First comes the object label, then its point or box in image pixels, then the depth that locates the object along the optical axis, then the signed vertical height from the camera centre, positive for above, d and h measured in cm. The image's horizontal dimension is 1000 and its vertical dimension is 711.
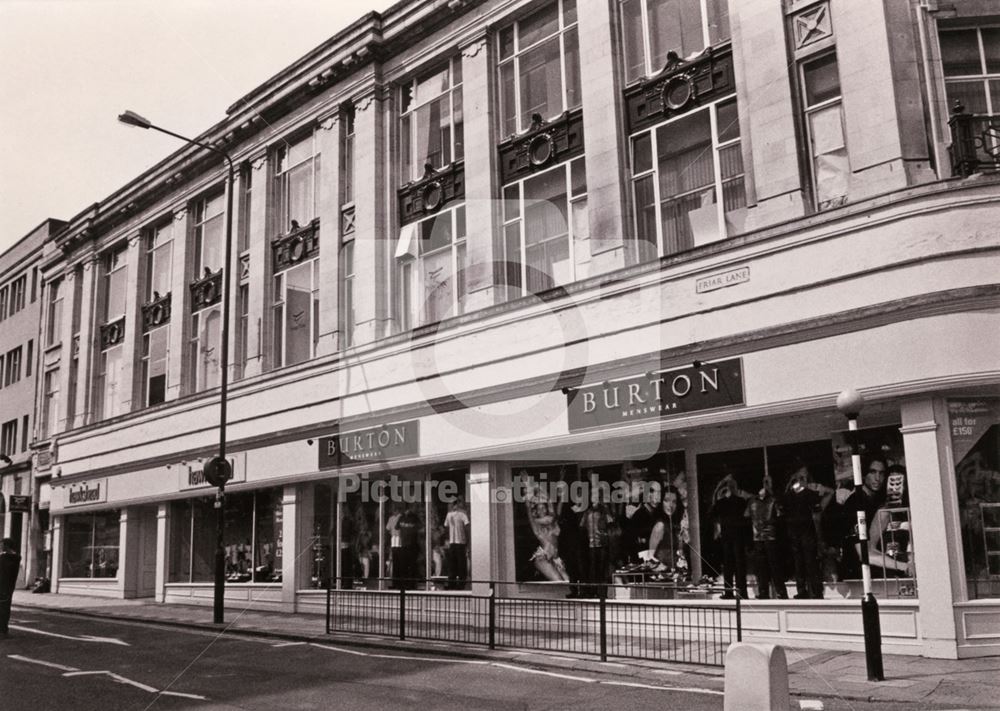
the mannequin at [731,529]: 1455 -9
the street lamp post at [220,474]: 1941 +141
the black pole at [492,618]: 1322 -125
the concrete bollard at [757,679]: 671 -115
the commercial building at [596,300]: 1242 +410
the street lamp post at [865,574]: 1000 -62
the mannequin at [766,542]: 1395 -31
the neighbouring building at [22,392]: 3638 +665
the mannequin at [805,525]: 1352 -6
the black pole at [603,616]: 1182 -115
